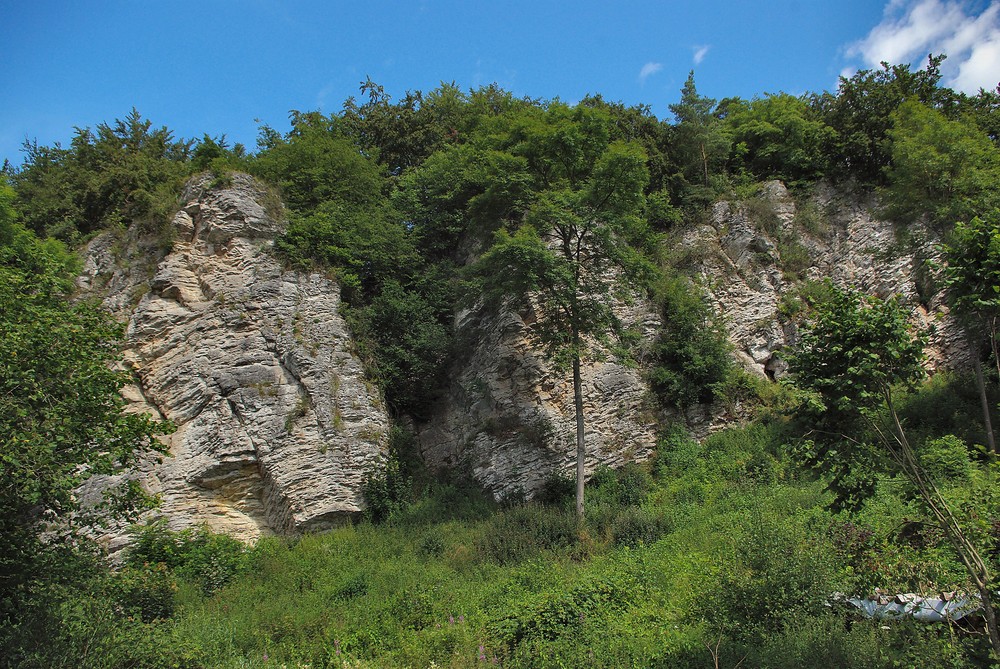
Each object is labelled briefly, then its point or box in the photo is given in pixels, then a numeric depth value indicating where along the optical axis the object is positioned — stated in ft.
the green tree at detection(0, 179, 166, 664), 21.61
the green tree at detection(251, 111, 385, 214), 63.26
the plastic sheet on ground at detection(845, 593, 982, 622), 19.54
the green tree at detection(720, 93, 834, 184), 72.02
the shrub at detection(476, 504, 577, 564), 39.34
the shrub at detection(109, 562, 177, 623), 29.25
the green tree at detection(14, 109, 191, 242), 59.72
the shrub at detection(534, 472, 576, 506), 47.57
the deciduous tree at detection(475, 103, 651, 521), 47.11
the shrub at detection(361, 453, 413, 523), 47.80
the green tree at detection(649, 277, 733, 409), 54.95
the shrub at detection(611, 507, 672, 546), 38.29
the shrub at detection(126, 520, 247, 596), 38.42
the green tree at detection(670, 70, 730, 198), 75.00
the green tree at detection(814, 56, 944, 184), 65.41
